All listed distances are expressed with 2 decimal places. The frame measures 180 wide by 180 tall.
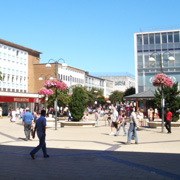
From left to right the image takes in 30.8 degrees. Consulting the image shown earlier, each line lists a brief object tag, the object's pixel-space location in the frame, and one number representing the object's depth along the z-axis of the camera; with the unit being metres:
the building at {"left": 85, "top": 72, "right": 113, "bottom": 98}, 105.06
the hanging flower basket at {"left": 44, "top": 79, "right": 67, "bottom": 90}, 25.95
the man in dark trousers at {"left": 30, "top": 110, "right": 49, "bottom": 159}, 10.31
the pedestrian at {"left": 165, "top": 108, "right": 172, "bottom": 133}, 19.56
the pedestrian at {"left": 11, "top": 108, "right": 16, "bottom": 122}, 34.75
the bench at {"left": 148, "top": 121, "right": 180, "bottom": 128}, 23.78
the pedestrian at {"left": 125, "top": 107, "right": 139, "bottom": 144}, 13.77
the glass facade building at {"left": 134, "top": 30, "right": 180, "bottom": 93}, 60.06
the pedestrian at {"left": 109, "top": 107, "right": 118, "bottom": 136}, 18.63
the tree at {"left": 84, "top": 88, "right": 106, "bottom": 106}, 89.57
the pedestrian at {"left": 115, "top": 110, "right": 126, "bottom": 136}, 18.53
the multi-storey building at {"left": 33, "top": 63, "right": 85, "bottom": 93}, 79.25
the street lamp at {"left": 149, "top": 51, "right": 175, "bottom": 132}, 20.72
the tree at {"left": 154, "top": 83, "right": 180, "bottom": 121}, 24.06
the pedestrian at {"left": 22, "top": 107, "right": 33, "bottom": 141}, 16.08
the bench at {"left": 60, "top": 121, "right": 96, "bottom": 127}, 25.33
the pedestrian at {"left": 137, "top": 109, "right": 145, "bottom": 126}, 25.89
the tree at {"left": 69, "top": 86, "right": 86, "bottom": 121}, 25.98
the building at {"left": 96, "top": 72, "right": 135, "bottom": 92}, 144.00
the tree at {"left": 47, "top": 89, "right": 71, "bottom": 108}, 41.50
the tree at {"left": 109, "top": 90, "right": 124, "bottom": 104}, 112.05
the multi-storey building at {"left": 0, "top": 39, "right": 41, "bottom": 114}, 62.54
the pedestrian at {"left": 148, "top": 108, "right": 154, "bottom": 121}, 30.64
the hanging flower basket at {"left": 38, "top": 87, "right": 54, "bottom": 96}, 29.97
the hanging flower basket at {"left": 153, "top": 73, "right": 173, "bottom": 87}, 21.62
